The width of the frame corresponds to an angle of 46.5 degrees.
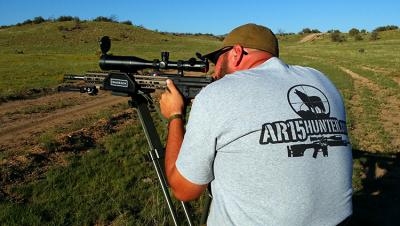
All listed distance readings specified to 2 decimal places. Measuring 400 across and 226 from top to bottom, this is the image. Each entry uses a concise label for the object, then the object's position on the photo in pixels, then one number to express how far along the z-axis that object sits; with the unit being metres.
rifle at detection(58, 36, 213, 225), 3.30
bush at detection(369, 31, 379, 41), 84.77
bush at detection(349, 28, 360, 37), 101.20
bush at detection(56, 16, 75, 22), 85.09
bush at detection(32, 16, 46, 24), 85.09
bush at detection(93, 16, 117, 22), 89.57
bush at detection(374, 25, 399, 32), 100.21
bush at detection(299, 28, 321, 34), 123.50
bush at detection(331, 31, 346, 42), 90.06
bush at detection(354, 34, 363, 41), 87.44
